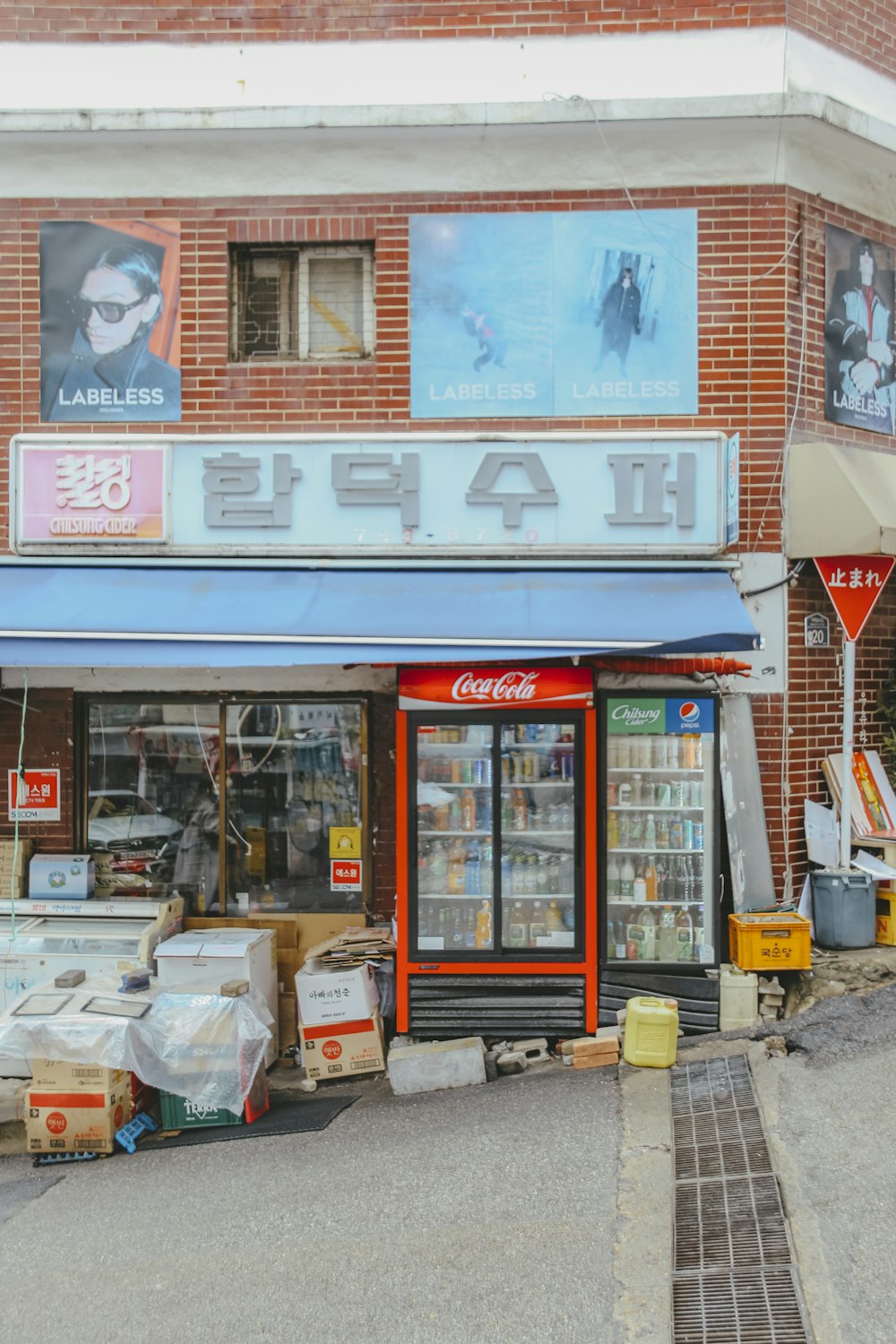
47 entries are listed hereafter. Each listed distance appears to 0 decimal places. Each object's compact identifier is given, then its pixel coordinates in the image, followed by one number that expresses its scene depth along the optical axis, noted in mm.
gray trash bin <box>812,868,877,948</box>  8312
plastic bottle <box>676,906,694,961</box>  8211
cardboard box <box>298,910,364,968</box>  9117
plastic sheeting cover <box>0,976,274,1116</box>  7227
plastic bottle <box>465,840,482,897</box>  8406
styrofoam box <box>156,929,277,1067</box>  8281
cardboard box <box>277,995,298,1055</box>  8984
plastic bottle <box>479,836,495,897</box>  8367
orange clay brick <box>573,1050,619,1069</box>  7746
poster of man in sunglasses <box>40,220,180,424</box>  9023
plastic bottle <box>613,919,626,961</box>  8273
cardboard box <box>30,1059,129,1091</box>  7156
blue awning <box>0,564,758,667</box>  7336
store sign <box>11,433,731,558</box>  8523
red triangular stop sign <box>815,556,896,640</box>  8539
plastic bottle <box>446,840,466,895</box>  8414
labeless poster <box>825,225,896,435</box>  9039
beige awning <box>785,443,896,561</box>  8133
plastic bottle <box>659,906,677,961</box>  8219
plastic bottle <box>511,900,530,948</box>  8305
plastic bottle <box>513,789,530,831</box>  8422
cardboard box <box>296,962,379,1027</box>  8273
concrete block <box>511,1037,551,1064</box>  8016
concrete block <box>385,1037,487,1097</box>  7801
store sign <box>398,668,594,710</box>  7988
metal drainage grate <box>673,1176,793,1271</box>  5105
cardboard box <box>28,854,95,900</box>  9070
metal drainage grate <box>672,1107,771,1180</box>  5992
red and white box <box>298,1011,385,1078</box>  8281
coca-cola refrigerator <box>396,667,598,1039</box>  8109
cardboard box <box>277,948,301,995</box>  9109
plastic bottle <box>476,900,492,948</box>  8281
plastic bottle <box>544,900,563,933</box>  8289
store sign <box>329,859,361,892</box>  9148
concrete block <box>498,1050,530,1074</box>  7891
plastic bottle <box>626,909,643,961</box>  8266
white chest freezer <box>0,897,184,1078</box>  8562
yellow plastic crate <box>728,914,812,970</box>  7930
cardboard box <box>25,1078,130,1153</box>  7129
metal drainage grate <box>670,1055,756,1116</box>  6863
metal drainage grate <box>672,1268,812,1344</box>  4566
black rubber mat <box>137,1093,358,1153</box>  7316
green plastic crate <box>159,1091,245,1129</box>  7484
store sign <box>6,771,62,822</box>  9234
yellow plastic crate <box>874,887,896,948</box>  8406
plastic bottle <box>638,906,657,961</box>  8227
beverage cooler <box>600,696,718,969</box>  8188
